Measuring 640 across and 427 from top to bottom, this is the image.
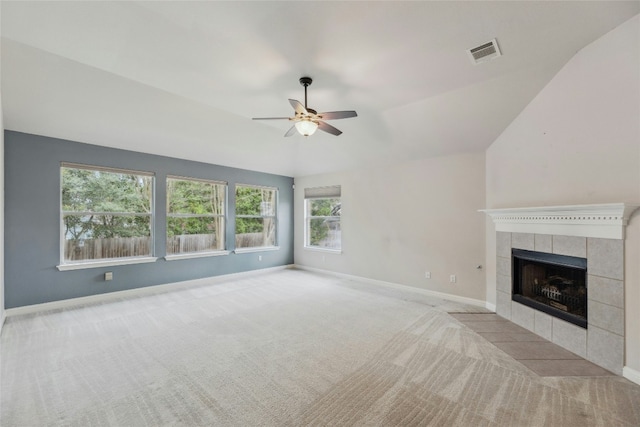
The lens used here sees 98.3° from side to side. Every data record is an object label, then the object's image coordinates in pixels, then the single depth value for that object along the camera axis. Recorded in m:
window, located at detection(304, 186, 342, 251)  6.53
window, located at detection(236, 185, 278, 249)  6.52
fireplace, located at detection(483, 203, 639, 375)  2.51
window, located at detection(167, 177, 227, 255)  5.41
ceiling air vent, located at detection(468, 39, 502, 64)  2.52
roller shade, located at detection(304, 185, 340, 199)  6.48
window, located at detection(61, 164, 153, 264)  4.36
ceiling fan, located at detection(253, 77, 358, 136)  2.84
